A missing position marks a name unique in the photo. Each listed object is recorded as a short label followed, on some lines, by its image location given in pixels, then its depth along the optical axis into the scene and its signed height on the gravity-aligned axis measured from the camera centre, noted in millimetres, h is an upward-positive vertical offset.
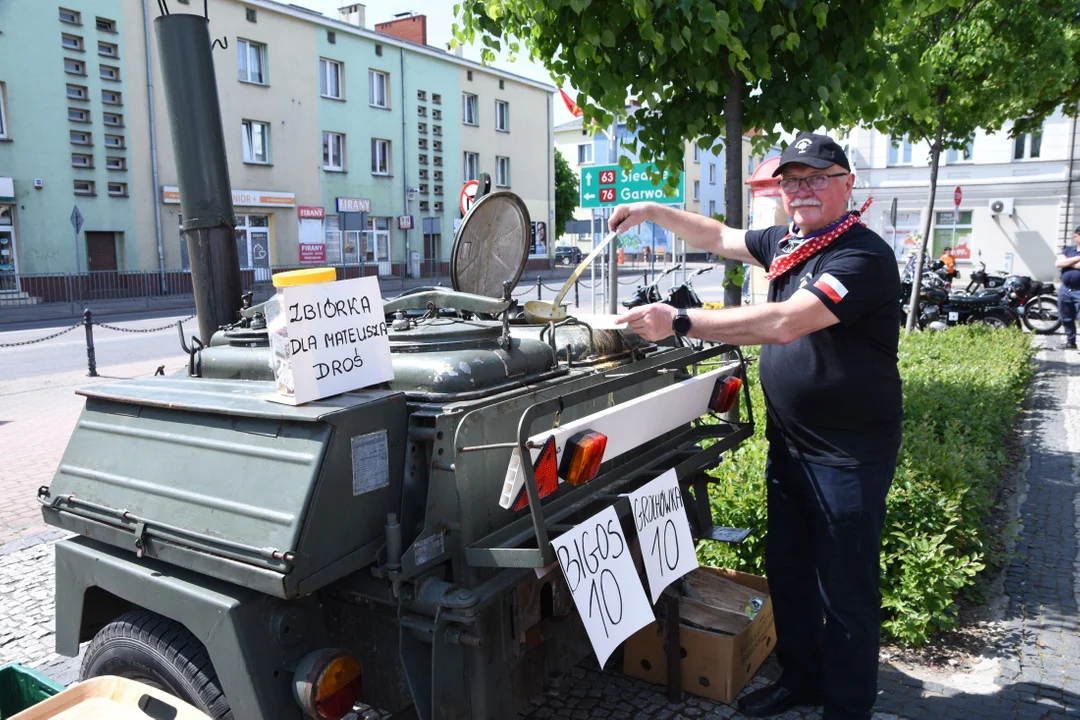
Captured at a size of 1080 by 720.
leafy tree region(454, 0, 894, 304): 4328 +1061
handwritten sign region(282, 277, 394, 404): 2334 -248
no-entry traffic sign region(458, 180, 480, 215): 7340 +538
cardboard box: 3303 -1660
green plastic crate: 2781 -1465
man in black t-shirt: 2713 -445
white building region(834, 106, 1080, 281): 30609 +2086
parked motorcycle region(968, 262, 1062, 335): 14930 -979
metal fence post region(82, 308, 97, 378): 11898 -1499
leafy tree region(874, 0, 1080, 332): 8461 +1994
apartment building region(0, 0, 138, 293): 22812 +3310
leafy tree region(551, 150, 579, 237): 50375 +3449
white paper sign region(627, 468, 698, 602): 2762 -970
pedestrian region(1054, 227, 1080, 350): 12641 -810
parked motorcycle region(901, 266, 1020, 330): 13875 -1050
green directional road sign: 10508 +823
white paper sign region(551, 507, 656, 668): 2377 -989
